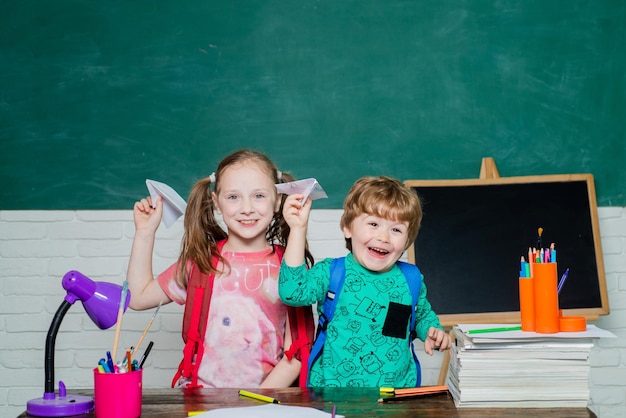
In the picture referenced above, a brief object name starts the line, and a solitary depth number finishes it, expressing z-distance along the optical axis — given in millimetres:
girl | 2096
